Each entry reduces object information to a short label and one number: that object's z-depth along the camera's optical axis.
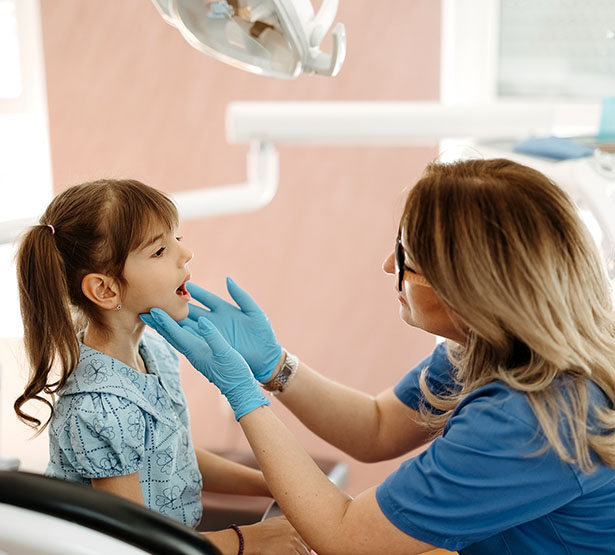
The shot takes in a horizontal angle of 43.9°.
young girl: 1.15
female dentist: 1.01
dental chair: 0.70
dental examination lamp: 1.11
